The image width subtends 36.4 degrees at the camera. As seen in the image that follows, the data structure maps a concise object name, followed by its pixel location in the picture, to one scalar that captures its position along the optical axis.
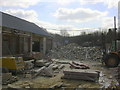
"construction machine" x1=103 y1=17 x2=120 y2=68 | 17.92
